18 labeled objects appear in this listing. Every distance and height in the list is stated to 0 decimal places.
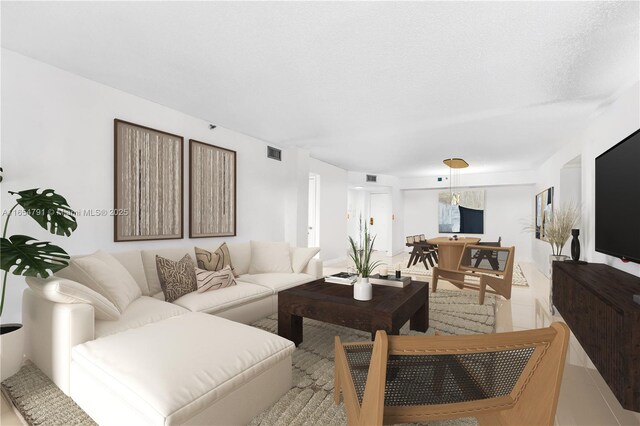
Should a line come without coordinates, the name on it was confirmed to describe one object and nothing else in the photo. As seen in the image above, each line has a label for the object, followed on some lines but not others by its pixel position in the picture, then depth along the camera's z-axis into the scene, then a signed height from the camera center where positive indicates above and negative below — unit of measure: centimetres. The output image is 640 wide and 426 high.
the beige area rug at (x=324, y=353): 179 -117
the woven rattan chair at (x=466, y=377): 97 -56
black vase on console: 368 -39
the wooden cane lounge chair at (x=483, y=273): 420 -85
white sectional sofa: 146 -81
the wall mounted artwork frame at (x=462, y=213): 984 +0
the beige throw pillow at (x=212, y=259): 351 -54
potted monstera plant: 204 -30
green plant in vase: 270 -43
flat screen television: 245 +11
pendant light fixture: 701 +114
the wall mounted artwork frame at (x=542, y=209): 631 +9
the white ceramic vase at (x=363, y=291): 261 -65
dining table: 621 -80
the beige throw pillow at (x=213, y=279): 317 -70
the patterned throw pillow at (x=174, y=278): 297 -64
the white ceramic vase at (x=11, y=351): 204 -93
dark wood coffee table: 235 -77
